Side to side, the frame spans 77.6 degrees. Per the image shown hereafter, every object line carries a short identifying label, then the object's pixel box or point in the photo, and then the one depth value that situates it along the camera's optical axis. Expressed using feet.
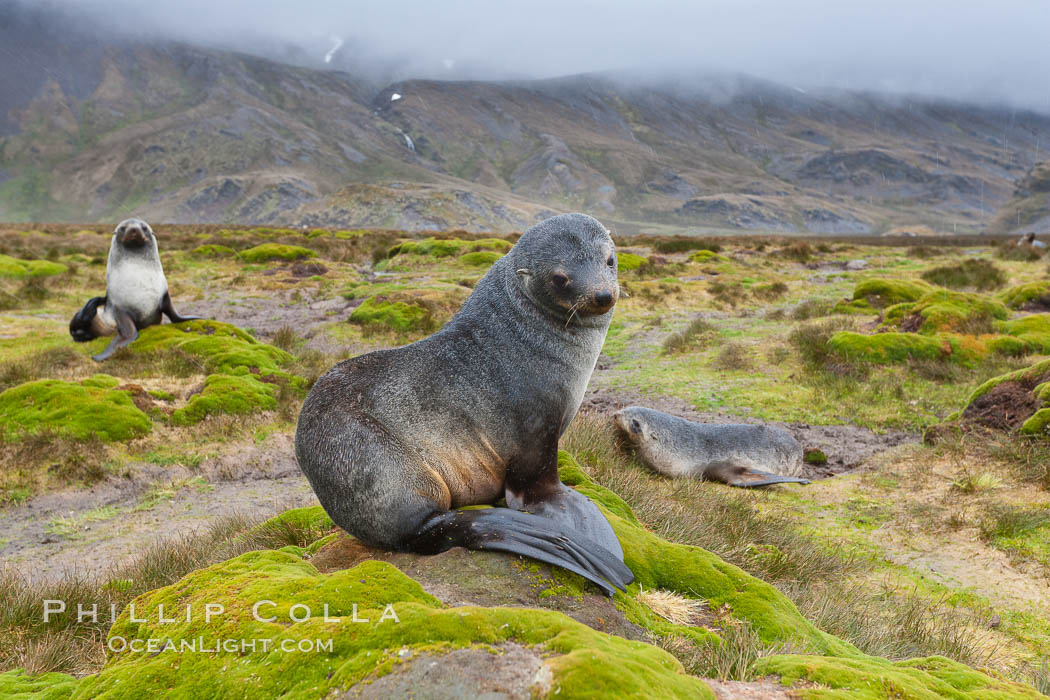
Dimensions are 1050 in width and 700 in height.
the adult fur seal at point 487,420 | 11.58
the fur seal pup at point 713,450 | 28.66
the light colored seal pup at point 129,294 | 39.34
